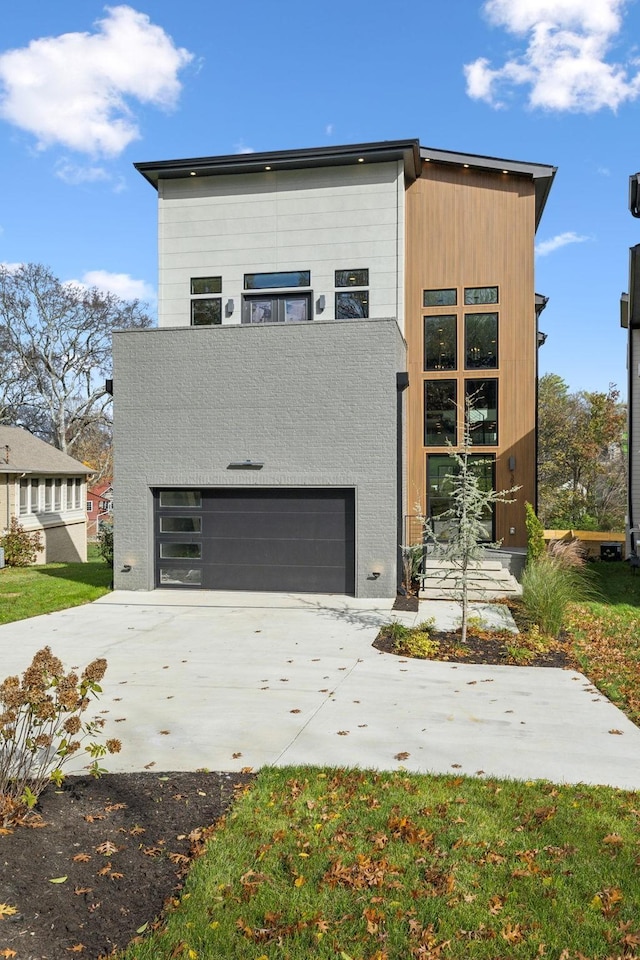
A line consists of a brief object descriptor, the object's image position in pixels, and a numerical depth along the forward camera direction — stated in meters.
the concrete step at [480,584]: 12.65
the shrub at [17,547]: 22.20
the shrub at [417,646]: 8.66
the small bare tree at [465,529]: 9.29
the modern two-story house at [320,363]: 12.96
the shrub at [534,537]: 14.02
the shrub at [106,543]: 17.42
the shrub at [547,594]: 9.82
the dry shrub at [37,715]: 3.96
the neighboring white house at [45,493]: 25.33
